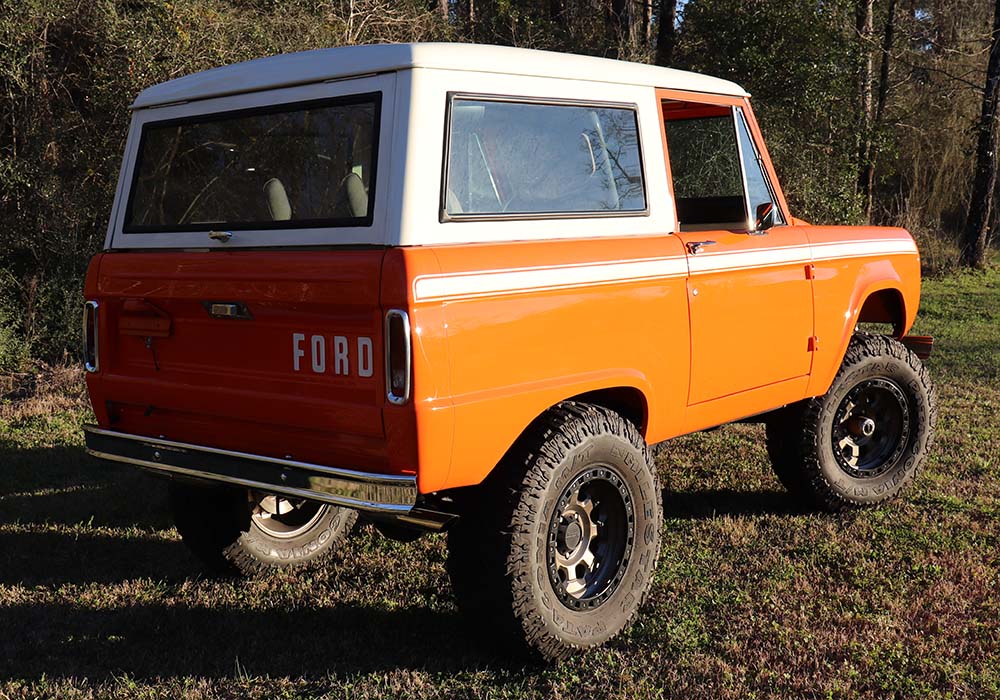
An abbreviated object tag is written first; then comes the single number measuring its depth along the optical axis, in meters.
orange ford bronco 3.12
